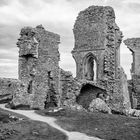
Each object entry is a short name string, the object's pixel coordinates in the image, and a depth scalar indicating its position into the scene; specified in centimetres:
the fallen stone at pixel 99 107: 1434
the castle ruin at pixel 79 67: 1438
